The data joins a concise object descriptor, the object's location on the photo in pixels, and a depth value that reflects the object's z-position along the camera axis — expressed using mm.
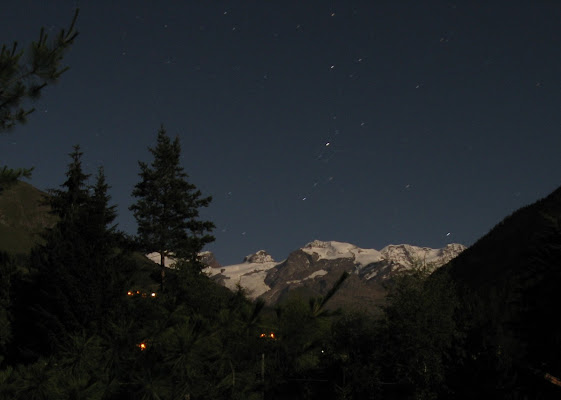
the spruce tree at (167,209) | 47500
